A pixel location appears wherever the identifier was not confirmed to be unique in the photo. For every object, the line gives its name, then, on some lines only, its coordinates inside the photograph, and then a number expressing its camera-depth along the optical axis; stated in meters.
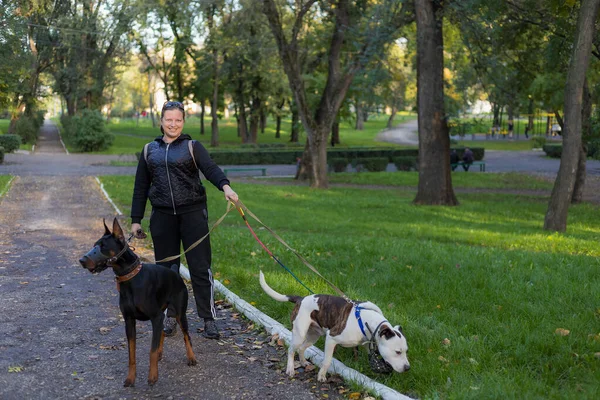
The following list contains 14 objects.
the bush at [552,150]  49.31
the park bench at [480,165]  37.51
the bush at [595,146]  22.29
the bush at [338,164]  37.78
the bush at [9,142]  45.27
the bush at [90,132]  50.56
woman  6.00
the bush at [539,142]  60.41
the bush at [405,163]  39.30
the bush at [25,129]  55.32
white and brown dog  4.84
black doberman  4.97
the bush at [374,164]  38.22
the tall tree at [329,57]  25.33
